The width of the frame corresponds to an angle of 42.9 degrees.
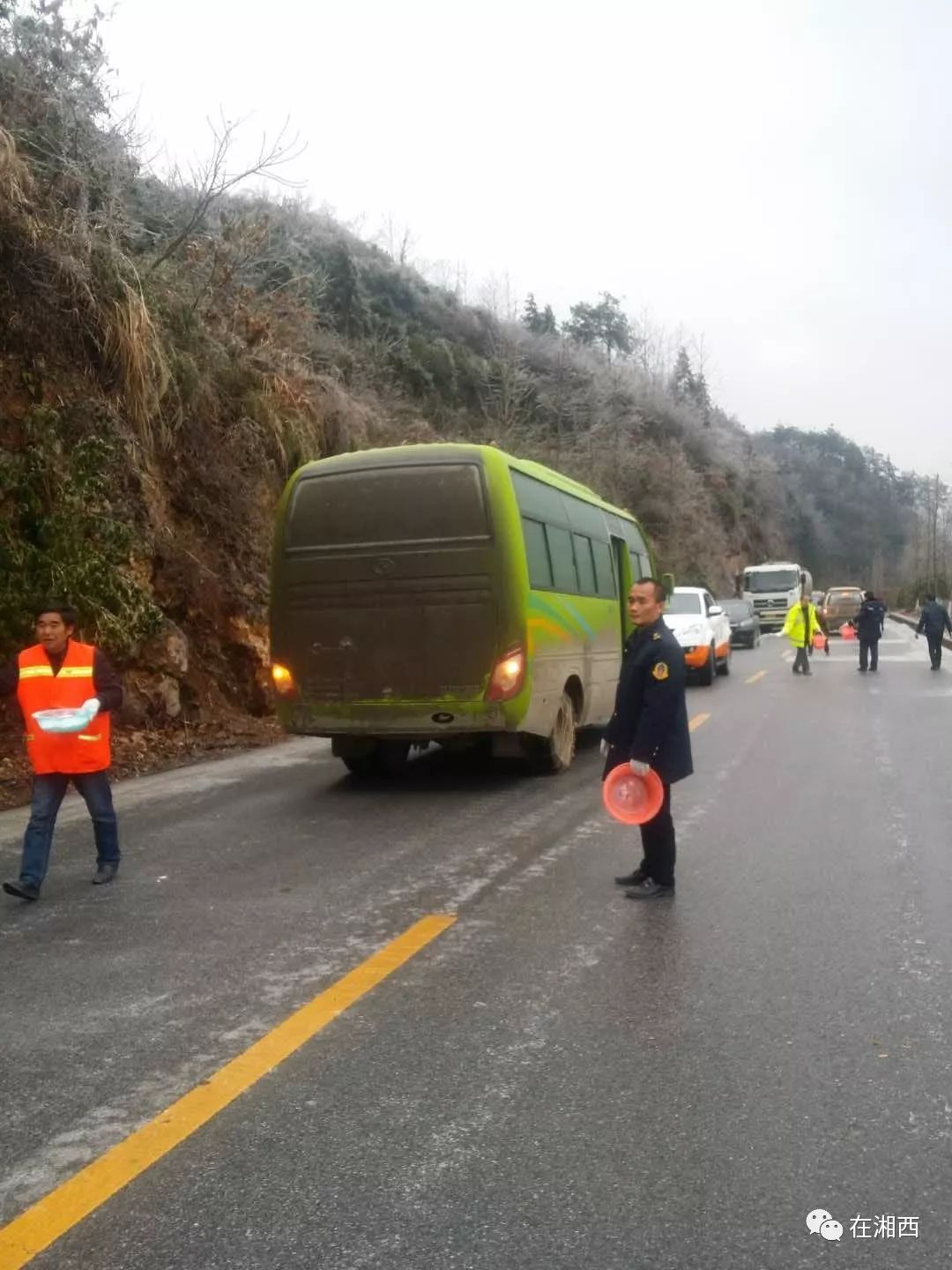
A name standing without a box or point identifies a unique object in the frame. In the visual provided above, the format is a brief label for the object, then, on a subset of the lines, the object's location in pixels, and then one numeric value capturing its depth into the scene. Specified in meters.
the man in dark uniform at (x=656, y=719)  6.50
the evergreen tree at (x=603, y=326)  75.69
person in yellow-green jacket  23.44
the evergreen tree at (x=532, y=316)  67.27
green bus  9.84
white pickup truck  21.02
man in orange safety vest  6.68
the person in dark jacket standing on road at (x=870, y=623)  23.00
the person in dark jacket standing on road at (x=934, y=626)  23.45
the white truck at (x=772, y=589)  46.44
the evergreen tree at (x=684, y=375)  85.12
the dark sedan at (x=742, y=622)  33.47
